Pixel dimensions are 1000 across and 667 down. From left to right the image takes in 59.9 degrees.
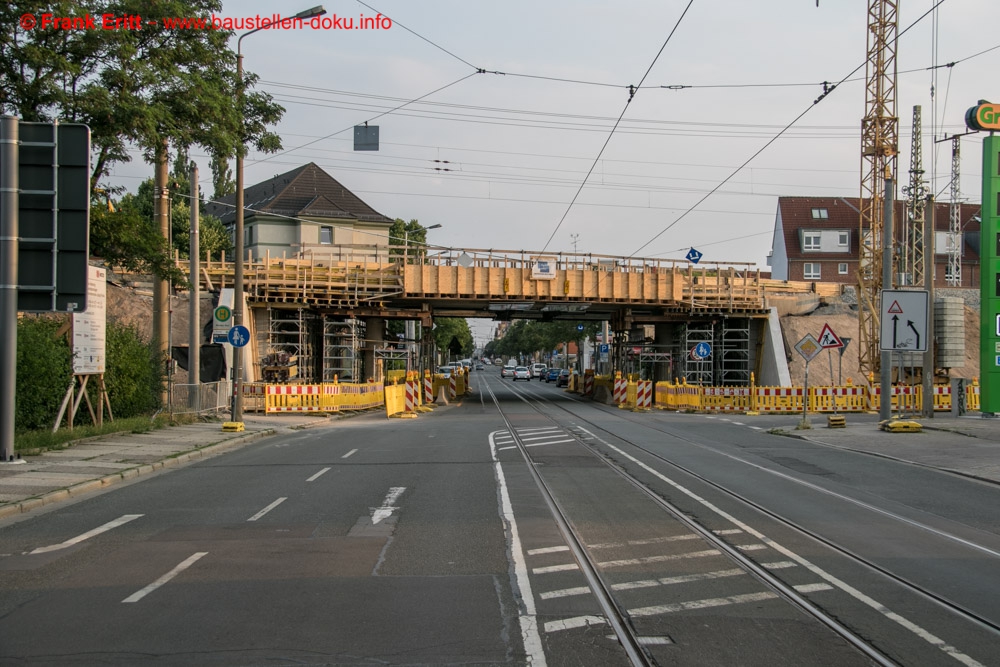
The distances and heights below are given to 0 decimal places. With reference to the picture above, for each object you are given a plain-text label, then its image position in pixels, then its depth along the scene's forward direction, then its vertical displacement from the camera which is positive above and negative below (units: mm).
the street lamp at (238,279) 22438 +1896
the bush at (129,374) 22438 -765
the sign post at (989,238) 23922 +3079
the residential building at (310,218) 65562 +9793
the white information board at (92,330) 18703 +345
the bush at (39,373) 17906 -602
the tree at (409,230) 68231 +9173
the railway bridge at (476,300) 38969 +2184
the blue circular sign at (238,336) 23156 +255
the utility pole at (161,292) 23125 +1515
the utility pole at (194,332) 24641 +390
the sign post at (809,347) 26547 -4
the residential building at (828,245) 69875 +8285
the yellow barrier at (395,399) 32156 -1999
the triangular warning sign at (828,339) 25844 +253
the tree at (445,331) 77688 +1488
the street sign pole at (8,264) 14141 +1322
